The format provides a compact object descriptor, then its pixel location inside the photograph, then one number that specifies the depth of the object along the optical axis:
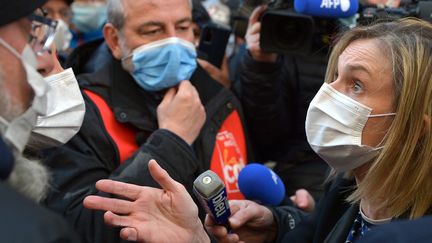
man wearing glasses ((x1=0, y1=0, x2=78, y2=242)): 1.32
